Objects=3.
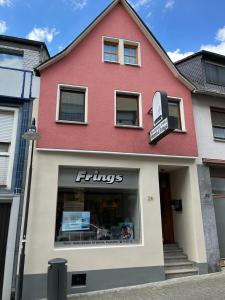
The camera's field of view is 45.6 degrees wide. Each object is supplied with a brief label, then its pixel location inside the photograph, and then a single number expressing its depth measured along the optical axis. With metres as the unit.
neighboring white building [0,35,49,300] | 8.14
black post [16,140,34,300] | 7.24
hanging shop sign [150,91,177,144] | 8.75
